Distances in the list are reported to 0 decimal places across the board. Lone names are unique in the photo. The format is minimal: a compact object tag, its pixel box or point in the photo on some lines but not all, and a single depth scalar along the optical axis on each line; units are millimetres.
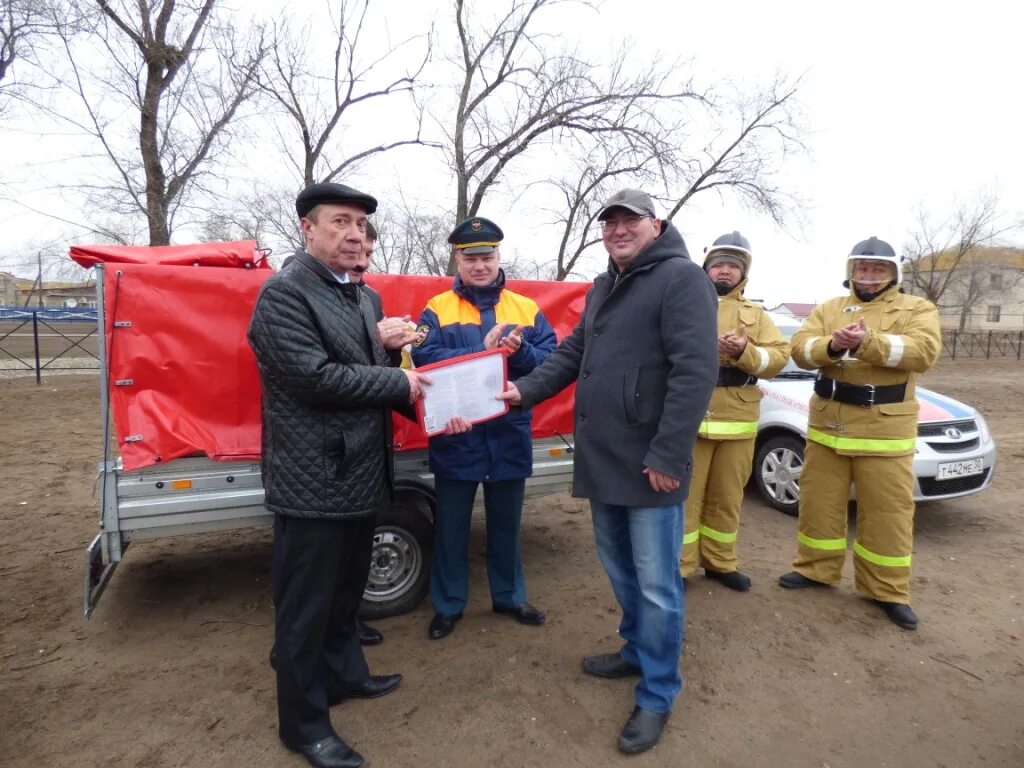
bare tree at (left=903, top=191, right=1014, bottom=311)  31656
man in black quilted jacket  2320
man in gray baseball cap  2508
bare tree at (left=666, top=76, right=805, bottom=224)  15102
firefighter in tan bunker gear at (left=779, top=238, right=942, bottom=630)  3629
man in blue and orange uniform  3371
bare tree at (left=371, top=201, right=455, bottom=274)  24219
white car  5180
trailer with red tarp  3045
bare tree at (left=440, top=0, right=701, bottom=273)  13078
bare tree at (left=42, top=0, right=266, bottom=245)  10164
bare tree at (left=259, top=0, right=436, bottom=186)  12469
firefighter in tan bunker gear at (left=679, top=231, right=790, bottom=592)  3963
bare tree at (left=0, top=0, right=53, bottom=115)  9852
